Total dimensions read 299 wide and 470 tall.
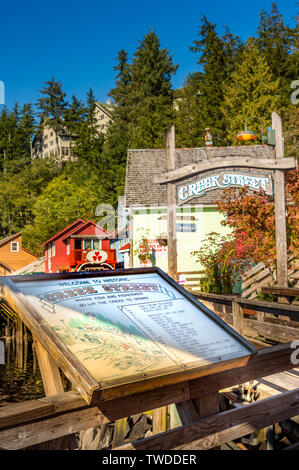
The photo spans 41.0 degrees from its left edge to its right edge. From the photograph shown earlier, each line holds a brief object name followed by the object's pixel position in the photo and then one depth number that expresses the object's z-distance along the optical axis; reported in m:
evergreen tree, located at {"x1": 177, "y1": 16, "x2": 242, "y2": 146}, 37.38
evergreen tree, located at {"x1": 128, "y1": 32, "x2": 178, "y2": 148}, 43.28
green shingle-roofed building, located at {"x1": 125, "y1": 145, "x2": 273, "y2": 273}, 19.55
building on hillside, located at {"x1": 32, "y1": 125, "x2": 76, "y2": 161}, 67.69
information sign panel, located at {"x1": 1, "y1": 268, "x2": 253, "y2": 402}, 2.38
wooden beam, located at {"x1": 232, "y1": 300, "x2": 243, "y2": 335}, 7.06
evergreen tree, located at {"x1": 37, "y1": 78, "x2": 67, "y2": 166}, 65.75
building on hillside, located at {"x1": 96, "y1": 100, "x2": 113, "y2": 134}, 65.19
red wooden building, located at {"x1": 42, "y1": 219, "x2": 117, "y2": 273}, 23.67
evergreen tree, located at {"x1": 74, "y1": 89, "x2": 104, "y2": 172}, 50.94
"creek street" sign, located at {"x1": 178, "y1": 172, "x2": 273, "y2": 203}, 8.43
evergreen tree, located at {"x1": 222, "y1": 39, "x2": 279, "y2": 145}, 33.00
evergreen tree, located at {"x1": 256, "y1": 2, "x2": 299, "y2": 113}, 36.12
